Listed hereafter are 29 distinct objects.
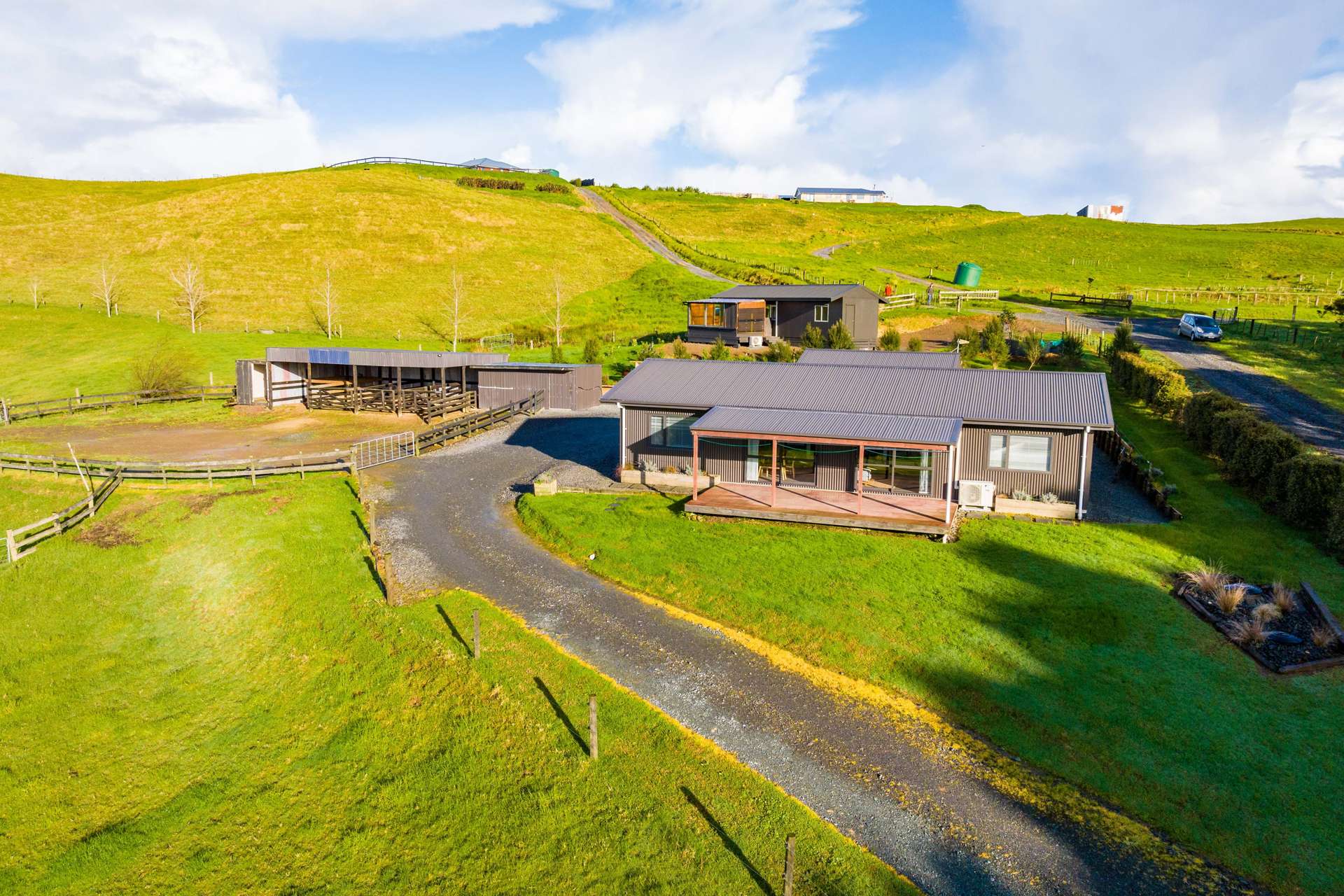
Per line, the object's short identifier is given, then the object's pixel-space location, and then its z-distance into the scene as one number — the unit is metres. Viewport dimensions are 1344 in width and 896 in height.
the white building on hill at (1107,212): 143.25
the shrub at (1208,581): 18.50
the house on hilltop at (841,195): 170.75
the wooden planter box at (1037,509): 24.16
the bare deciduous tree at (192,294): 63.44
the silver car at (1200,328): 50.69
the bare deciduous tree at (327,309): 64.75
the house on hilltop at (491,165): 155.05
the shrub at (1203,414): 29.47
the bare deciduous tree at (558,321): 63.59
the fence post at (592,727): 12.70
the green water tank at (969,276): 81.44
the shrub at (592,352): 52.44
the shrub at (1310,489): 21.30
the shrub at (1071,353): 43.00
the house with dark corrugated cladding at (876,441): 23.92
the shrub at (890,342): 49.53
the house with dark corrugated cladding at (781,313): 51.69
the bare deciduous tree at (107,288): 65.31
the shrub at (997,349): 44.69
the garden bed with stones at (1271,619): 15.79
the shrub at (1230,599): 17.48
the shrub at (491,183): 122.12
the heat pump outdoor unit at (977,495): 24.67
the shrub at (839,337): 48.25
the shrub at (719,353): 47.88
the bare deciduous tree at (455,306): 63.06
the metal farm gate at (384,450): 31.36
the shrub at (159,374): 46.03
